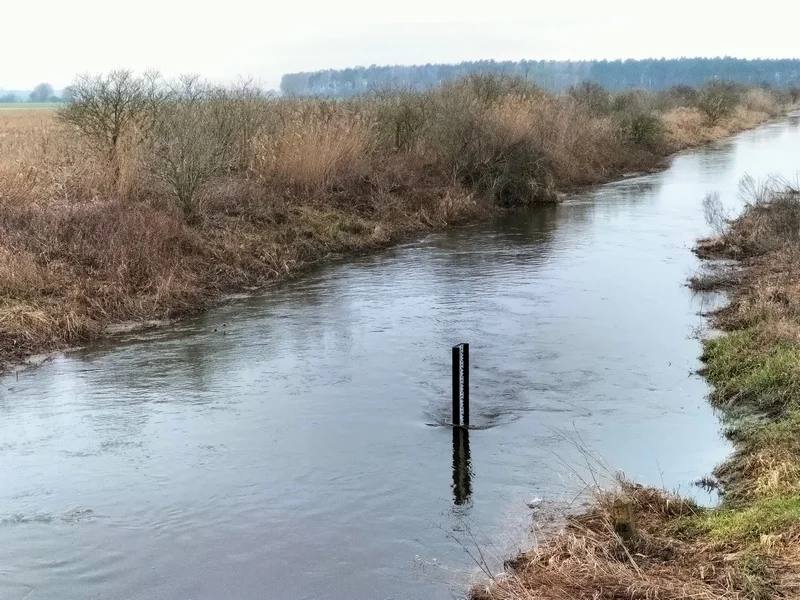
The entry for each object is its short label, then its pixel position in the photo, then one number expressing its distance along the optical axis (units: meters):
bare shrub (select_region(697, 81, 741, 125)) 64.38
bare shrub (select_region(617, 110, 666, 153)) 44.50
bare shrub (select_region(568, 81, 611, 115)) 46.69
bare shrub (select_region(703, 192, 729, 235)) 23.27
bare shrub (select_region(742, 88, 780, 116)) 87.94
